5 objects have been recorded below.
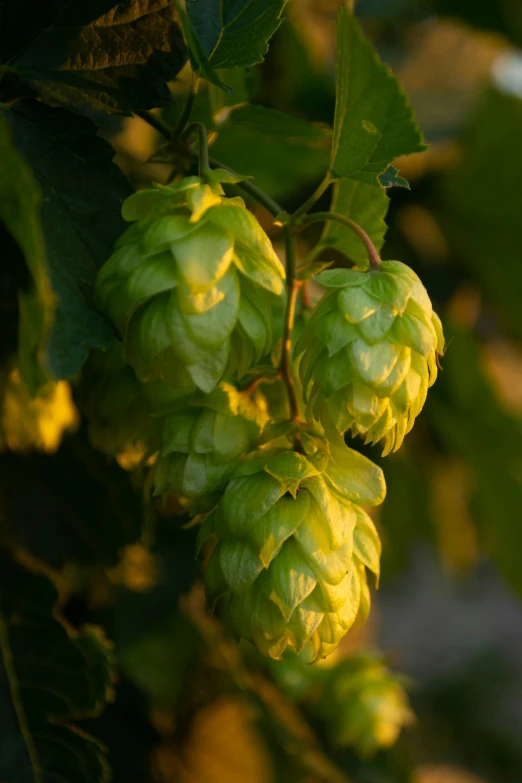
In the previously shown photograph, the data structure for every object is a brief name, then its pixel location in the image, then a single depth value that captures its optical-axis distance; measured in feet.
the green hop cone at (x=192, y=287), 1.21
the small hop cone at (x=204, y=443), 1.28
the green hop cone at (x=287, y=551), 1.25
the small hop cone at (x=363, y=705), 1.87
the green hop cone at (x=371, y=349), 1.23
